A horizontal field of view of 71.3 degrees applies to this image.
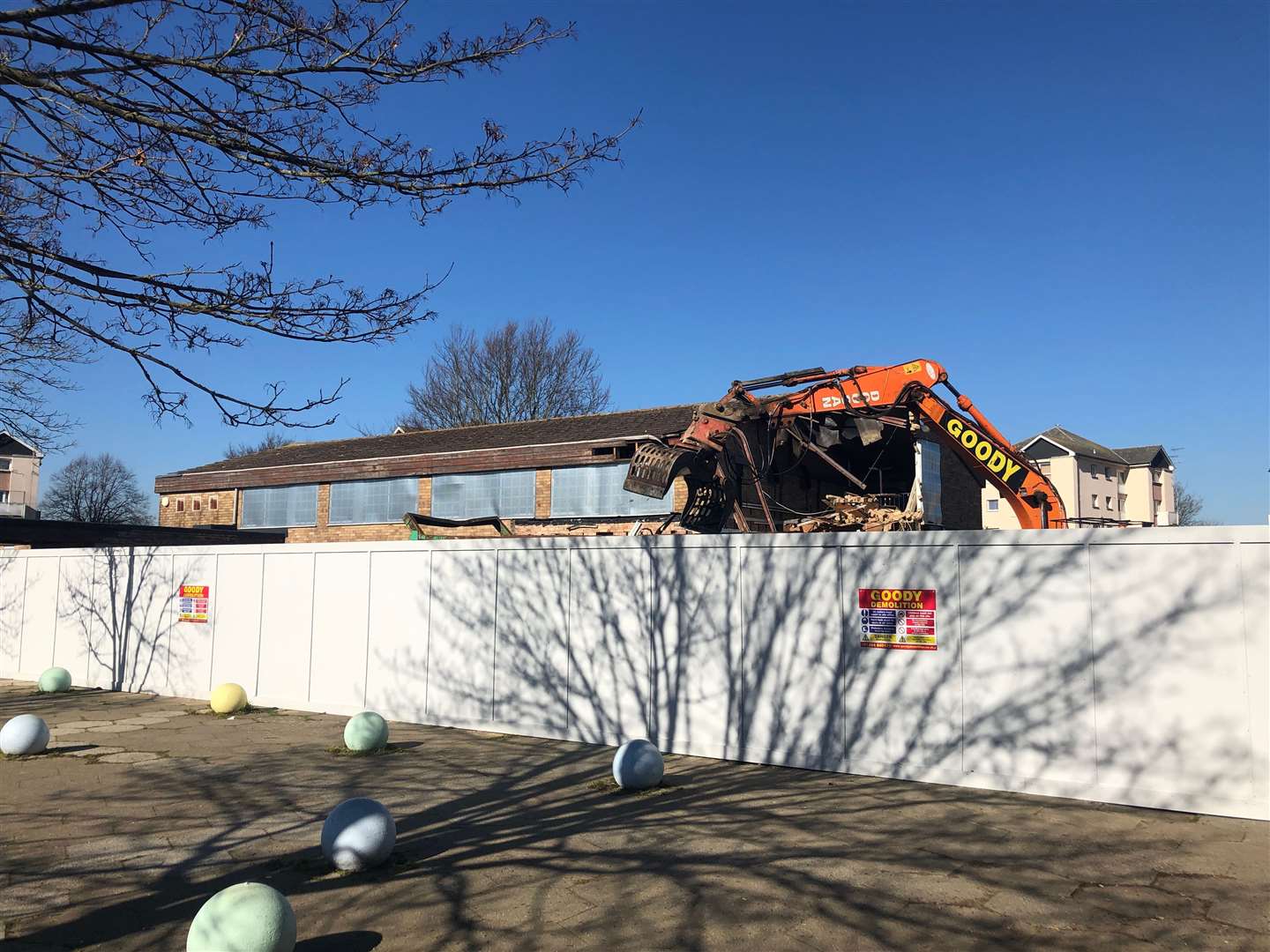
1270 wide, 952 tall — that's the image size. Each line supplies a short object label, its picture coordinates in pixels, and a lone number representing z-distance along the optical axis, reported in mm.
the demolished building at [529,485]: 14609
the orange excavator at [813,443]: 12266
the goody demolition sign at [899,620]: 8211
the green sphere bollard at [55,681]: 14648
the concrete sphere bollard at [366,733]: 9534
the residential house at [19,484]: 53219
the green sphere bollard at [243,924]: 4098
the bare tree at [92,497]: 54812
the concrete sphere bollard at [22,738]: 9320
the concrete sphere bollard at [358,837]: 5637
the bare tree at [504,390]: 40094
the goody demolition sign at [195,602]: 13977
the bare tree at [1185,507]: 65438
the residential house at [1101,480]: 55094
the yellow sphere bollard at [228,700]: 12219
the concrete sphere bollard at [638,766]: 7742
